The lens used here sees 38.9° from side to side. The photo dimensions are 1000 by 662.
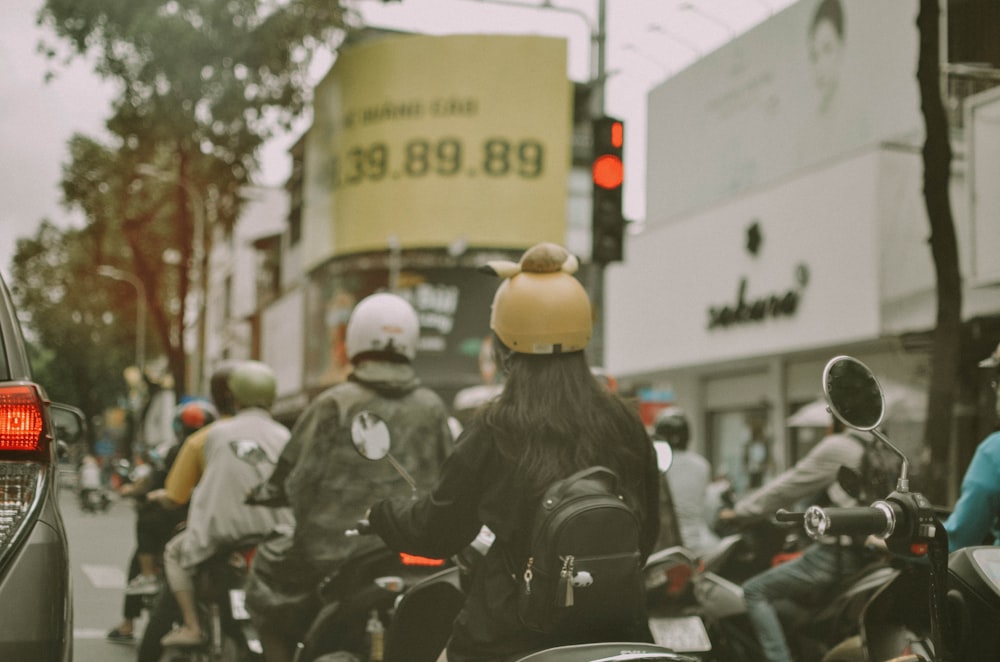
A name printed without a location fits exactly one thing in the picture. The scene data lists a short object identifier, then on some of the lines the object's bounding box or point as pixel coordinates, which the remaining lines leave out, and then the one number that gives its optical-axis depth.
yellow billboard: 30.36
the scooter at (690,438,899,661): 5.59
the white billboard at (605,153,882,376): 17.88
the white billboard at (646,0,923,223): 19.70
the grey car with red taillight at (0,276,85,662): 2.95
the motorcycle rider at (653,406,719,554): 8.18
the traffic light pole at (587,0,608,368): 12.27
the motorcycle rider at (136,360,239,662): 6.75
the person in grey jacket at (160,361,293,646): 6.05
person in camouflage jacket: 5.03
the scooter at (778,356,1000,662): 2.94
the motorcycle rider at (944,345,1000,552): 3.80
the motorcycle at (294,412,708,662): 2.93
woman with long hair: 3.32
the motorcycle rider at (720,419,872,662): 6.01
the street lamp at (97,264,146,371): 54.94
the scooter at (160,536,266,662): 5.80
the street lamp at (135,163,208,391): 32.51
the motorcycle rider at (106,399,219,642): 8.36
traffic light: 10.61
